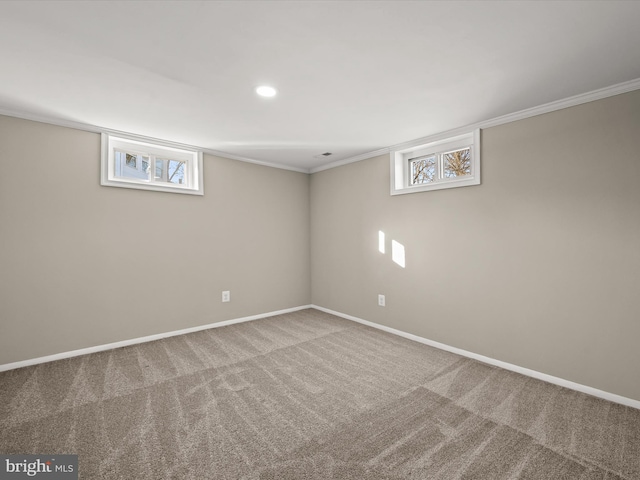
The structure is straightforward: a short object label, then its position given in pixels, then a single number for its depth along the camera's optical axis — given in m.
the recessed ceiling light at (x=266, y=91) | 2.17
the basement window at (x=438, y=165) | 2.92
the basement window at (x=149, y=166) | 3.07
